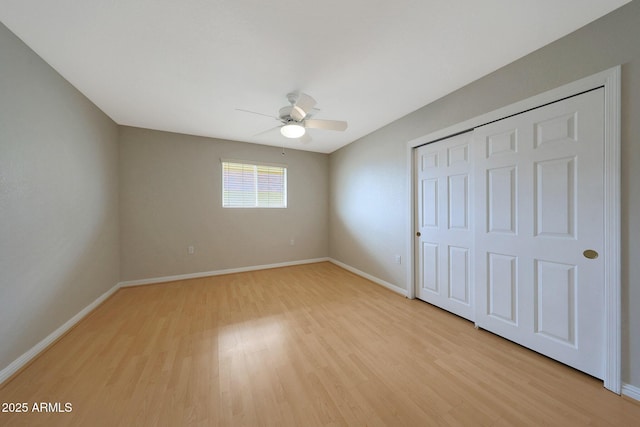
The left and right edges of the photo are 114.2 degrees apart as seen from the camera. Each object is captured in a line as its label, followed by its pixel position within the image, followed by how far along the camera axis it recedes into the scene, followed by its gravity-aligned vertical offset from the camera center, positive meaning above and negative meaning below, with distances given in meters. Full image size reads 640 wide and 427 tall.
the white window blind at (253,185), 3.93 +0.56
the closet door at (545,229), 1.46 -0.14
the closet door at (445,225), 2.25 -0.15
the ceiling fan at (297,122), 2.23 +1.02
